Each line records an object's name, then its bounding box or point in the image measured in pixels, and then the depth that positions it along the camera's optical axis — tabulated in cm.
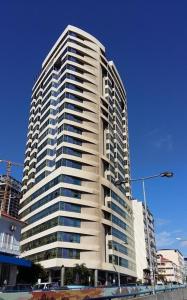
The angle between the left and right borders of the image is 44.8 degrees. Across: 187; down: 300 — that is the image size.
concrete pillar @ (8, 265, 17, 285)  2850
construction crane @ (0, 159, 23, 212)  8245
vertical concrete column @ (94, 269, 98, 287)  5134
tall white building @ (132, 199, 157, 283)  8170
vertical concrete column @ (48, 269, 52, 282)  5153
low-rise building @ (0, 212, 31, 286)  2812
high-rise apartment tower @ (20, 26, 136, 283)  5282
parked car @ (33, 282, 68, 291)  2824
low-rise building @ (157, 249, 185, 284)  11965
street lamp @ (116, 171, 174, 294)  1801
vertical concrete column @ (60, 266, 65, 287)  4758
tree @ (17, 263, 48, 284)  3937
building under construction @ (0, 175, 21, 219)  10137
